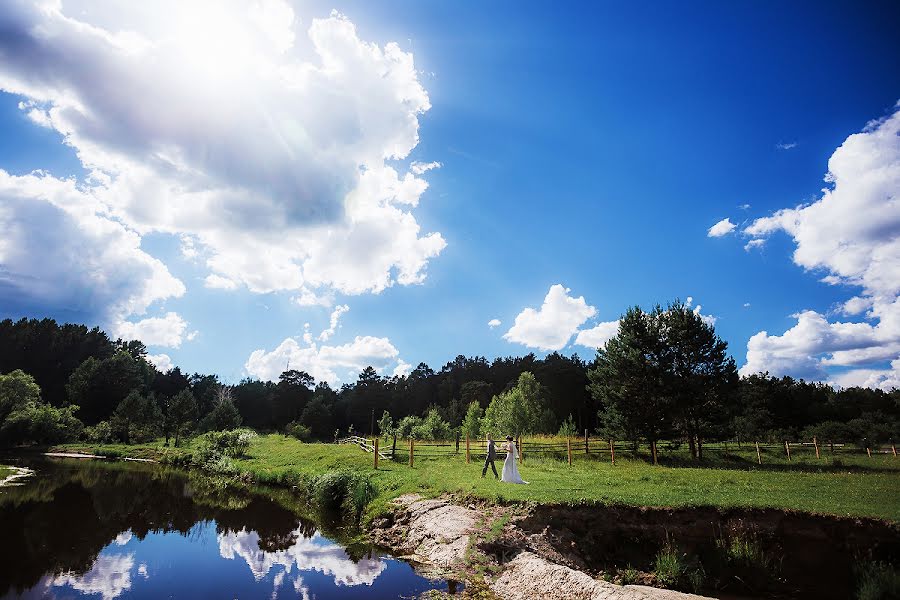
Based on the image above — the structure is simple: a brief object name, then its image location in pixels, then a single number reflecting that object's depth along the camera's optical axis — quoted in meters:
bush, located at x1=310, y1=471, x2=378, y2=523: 19.72
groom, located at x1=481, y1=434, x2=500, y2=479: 19.95
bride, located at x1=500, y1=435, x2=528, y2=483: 18.25
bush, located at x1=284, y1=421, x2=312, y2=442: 64.75
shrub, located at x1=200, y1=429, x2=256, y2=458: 40.34
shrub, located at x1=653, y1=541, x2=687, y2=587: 11.31
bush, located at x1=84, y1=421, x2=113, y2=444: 57.88
